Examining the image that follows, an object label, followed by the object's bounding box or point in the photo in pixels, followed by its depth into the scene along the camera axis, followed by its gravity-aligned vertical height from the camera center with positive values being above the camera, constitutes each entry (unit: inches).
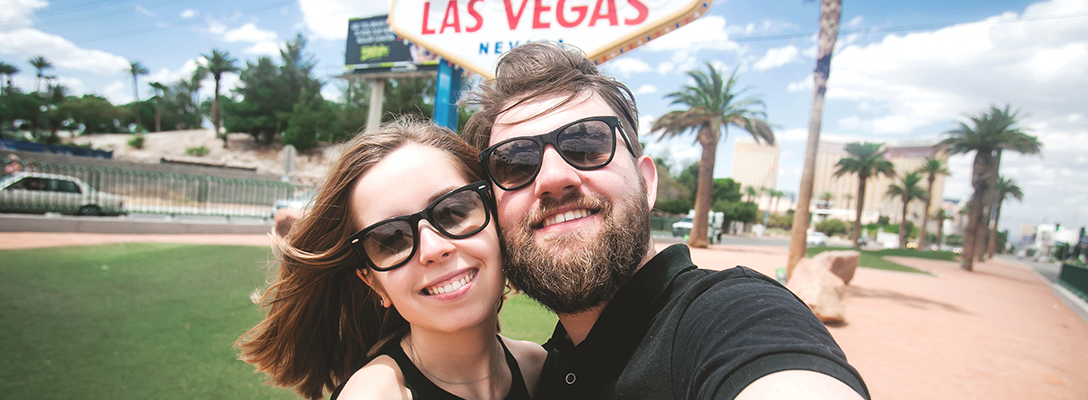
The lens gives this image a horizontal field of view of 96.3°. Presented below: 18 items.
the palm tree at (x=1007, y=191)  2076.8 +151.0
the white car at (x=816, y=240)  1924.2 -130.6
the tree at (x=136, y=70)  2432.3 +361.6
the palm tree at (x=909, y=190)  2106.3 +113.1
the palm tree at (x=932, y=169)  1908.2 +192.3
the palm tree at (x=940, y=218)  2807.6 +6.8
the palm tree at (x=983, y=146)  1108.5 +183.7
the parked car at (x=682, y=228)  1112.2 -77.3
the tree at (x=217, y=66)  1930.7 +338.1
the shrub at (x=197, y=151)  1678.2 -11.2
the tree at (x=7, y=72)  2127.0 +259.4
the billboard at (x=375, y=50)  1096.8 +264.9
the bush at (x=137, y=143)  1786.4 -0.6
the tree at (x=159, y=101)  2396.7 +221.3
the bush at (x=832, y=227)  3043.8 -117.6
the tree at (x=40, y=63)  2347.4 +338.2
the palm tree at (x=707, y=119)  908.3 +151.2
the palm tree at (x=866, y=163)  1689.2 +171.3
